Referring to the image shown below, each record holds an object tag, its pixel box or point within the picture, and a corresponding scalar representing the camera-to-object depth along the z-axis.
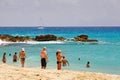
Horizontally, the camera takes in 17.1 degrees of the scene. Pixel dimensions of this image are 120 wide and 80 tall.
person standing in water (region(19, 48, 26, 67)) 24.11
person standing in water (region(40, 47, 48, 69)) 22.46
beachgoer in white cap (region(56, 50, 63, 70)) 22.52
